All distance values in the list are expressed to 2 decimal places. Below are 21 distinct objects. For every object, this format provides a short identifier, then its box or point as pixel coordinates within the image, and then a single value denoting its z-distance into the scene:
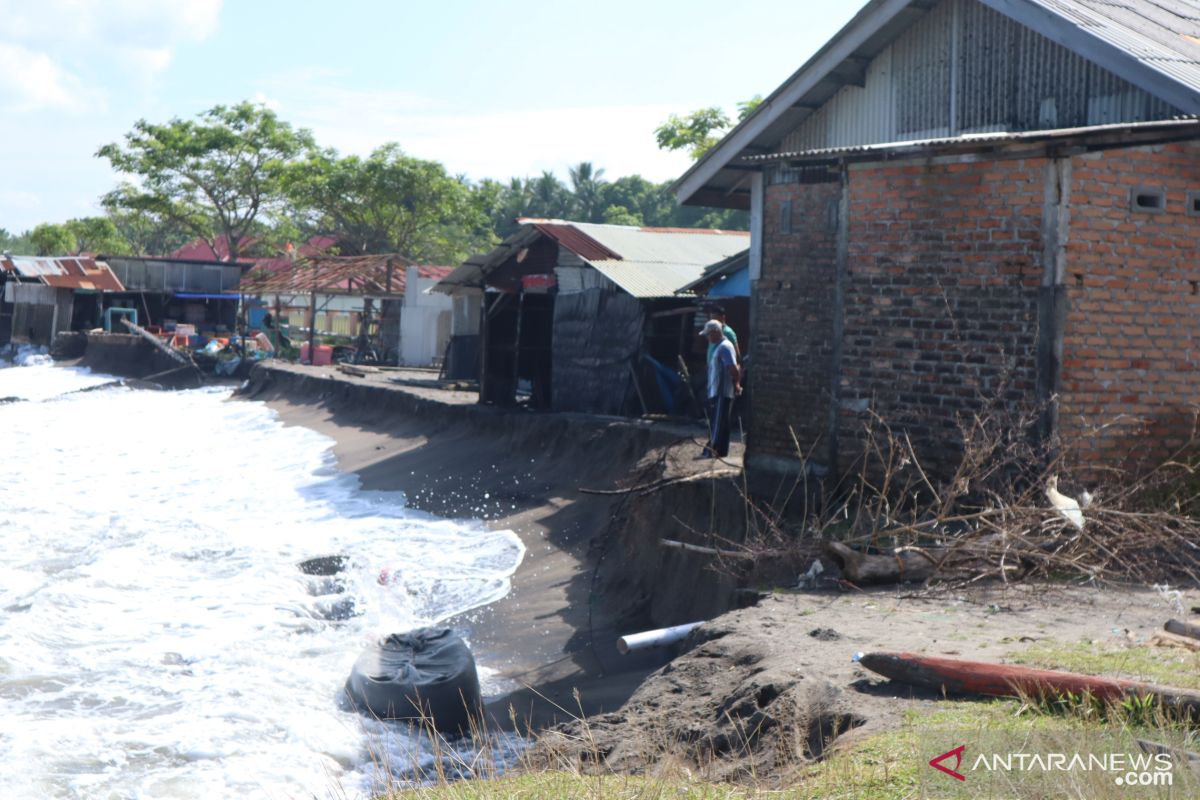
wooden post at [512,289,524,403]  21.00
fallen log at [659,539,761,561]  9.10
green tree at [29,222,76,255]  66.31
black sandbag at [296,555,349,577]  14.29
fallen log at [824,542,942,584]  8.48
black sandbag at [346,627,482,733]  9.00
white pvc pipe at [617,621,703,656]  8.01
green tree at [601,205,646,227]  60.19
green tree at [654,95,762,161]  35.66
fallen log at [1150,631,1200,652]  6.25
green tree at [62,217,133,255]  67.69
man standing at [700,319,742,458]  13.12
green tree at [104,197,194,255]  69.25
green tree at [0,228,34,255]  117.75
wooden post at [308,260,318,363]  34.80
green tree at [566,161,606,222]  65.12
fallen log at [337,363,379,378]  31.49
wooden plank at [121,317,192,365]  40.34
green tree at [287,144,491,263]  46.72
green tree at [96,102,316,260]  53.03
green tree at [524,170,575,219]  65.00
